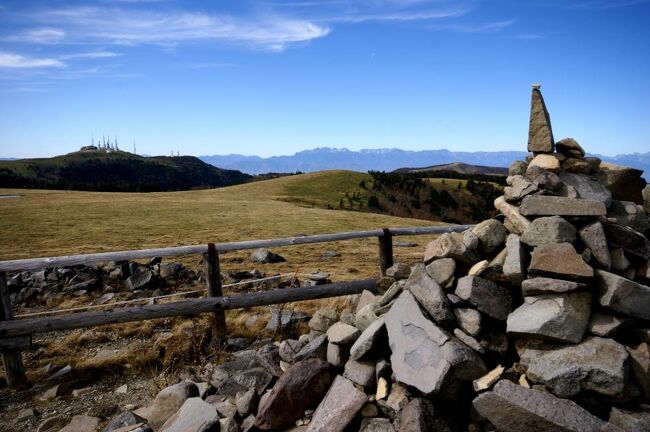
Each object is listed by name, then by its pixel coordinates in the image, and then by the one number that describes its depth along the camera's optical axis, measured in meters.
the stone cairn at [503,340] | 3.76
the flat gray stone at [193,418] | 4.70
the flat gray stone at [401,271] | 6.22
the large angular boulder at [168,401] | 5.32
